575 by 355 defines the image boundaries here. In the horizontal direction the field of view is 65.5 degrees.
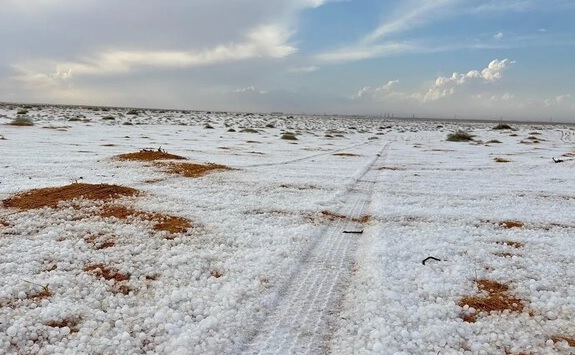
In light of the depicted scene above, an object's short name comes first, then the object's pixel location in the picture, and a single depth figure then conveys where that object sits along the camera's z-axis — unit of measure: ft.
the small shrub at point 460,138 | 83.04
